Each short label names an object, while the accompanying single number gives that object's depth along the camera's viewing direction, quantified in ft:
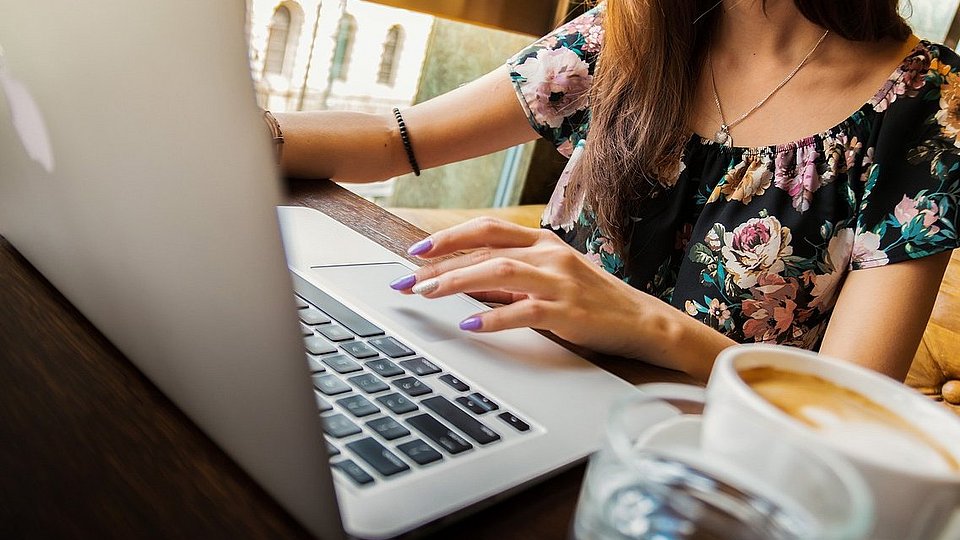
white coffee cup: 0.83
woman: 2.84
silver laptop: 0.83
